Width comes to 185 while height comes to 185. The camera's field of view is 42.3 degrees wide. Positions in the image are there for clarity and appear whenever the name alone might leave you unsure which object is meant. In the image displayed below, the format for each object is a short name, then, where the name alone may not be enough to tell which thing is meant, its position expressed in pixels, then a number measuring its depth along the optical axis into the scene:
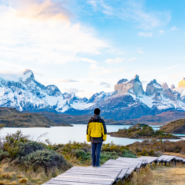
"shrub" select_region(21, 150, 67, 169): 8.72
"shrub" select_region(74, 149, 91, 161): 13.00
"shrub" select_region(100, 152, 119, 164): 12.70
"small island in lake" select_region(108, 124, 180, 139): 67.28
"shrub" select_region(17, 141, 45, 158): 9.34
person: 7.86
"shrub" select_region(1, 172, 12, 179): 7.22
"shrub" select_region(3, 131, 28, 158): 9.14
